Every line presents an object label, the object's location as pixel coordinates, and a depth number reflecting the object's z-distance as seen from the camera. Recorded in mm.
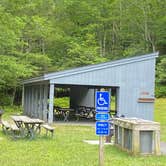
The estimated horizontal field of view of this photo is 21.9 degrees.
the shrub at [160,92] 35875
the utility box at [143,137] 10406
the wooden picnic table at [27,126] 13250
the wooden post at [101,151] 7914
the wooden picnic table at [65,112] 24047
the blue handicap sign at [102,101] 7773
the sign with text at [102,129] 7680
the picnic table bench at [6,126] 14086
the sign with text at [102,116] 7710
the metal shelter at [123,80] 20812
